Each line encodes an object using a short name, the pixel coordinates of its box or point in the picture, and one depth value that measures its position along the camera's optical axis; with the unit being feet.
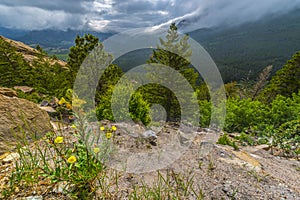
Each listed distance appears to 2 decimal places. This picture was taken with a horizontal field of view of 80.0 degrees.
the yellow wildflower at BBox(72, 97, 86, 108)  7.23
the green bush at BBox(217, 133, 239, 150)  18.59
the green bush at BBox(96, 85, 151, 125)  26.53
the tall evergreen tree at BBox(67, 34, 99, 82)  53.72
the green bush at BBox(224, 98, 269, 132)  37.06
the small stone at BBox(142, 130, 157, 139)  15.37
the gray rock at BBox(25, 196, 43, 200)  6.71
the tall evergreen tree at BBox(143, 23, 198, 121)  58.39
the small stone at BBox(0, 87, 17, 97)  22.80
